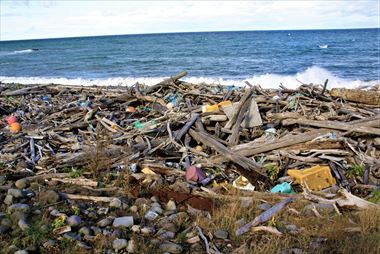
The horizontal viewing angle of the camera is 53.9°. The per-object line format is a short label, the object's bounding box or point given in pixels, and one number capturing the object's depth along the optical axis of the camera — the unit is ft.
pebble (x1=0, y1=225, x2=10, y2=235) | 12.37
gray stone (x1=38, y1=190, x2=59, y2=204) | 14.80
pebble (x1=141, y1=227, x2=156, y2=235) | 12.71
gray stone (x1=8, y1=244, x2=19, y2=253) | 11.26
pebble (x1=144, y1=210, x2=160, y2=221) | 13.80
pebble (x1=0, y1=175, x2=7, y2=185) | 16.90
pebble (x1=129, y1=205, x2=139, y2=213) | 14.39
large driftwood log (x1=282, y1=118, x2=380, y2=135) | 19.62
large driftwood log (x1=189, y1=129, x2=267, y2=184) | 17.03
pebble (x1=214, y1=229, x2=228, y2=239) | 12.48
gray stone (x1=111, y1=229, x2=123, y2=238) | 12.29
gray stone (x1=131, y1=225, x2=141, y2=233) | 12.79
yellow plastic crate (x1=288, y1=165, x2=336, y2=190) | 16.42
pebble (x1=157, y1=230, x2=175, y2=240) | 12.46
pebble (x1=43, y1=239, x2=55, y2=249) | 11.62
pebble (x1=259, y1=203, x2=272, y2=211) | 14.40
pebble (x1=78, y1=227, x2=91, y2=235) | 12.50
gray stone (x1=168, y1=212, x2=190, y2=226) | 13.51
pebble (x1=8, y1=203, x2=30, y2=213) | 13.86
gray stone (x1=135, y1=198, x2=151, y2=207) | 14.89
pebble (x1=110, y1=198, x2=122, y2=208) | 14.73
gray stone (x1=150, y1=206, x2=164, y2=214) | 14.24
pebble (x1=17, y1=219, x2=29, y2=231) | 12.54
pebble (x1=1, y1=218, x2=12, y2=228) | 12.82
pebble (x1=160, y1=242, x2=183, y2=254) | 11.61
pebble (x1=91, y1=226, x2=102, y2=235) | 12.60
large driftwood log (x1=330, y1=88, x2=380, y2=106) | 24.62
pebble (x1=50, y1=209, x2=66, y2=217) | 13.67
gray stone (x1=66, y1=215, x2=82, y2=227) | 13.00
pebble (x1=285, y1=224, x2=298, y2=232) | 12.87
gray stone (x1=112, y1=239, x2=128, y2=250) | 11.65
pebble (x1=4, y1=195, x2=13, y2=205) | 14.62
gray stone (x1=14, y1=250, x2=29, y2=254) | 11.05
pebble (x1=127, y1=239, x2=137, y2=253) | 11.50
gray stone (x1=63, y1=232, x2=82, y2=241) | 12.09
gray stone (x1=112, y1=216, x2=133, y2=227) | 13.12
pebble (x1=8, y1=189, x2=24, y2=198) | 15.04
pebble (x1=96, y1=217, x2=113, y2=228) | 13.20
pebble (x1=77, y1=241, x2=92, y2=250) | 11.57
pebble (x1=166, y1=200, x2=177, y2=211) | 14.70
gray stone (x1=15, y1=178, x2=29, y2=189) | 16.40
